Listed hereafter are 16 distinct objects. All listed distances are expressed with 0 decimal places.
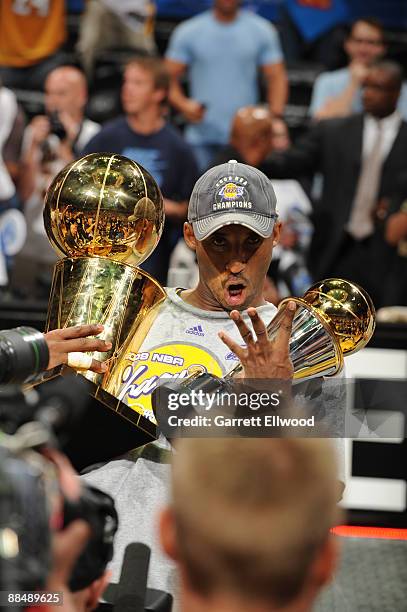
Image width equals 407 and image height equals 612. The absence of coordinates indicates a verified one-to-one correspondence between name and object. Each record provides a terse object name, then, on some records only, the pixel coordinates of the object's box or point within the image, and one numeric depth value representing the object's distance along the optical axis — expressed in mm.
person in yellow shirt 16474
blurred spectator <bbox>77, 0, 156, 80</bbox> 16224
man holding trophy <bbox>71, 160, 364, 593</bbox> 5749
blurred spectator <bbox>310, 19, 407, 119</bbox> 15782
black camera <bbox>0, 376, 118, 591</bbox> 3384
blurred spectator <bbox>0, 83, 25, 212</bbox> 14060
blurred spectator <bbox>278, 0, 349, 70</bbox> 17078
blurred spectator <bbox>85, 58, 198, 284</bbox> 12470
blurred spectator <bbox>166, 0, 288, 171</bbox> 15341
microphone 5123
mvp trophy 5355
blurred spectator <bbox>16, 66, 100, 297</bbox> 13309
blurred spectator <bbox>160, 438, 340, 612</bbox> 3268
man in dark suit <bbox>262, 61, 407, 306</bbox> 13714
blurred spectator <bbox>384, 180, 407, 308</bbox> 13302
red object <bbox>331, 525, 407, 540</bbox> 8892
